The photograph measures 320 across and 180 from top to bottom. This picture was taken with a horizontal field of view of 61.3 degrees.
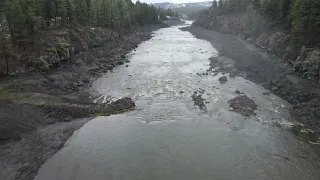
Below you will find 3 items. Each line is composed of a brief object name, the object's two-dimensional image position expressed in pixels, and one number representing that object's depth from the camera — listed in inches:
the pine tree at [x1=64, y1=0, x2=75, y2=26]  2865.7
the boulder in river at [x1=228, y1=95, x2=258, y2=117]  1410.7
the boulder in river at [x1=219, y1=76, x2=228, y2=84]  1942.7
